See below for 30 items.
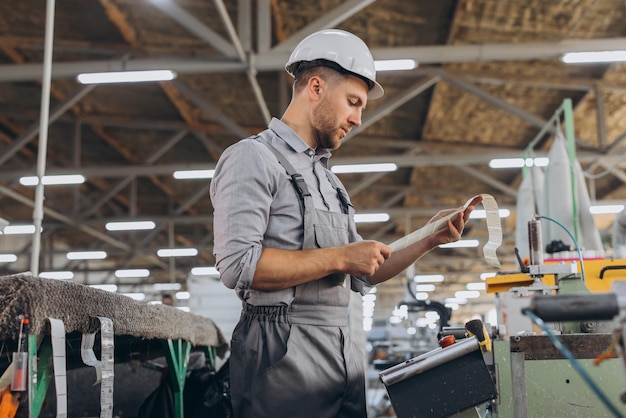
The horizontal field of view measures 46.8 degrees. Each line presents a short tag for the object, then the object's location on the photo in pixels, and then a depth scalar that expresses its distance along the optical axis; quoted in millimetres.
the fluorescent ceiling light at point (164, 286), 21016
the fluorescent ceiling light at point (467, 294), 26781
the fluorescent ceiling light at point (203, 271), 18016
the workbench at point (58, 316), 1669
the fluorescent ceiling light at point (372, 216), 13406
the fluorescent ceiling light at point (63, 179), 10547
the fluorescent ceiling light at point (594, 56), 6918
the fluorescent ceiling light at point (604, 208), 11984
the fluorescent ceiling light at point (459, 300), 27516
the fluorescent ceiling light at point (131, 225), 13219
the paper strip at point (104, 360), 1965
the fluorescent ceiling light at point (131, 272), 18969
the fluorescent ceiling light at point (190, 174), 10781
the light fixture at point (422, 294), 25770
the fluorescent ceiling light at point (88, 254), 16422
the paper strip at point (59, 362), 1762
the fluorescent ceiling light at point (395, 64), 7148
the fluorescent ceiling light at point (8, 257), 15361
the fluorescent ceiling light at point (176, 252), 15144
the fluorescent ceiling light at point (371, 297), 24769
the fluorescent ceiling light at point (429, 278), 22078
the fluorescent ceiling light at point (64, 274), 18102
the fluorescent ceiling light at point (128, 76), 7430
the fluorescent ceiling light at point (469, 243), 16219
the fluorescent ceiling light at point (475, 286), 24834
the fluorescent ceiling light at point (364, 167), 10609
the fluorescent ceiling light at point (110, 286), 19941
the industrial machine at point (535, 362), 1045
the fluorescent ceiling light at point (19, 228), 12227
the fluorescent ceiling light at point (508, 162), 10460
